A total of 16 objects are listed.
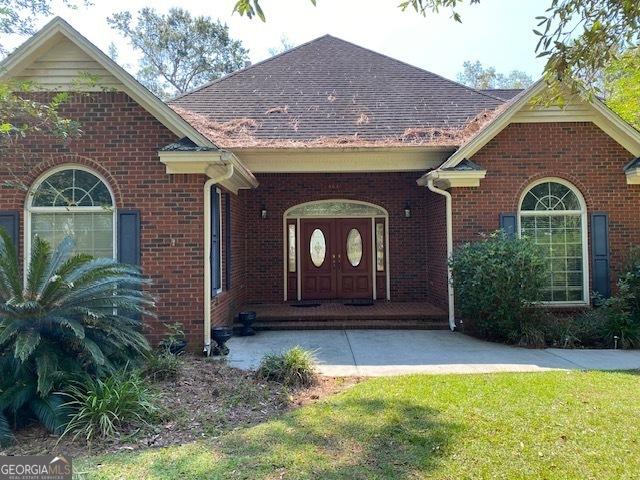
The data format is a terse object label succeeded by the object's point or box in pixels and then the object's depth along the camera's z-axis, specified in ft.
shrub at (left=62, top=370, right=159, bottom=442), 14.64
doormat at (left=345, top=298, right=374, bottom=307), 36.36
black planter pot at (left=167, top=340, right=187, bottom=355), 22.85
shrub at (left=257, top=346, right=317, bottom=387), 19.38
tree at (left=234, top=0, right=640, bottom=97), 15.12
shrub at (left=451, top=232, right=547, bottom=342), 26.14
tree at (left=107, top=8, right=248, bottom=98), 95.14
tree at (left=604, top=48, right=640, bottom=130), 38.09
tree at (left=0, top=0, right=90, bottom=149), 16.58
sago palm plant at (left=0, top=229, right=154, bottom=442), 15.53
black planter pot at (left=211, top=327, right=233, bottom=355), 24.29
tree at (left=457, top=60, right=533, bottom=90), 119.03
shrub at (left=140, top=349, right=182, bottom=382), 19.15
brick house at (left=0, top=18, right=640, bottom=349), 24.25
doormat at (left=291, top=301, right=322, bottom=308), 36.35
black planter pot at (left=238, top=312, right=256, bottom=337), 29.66
